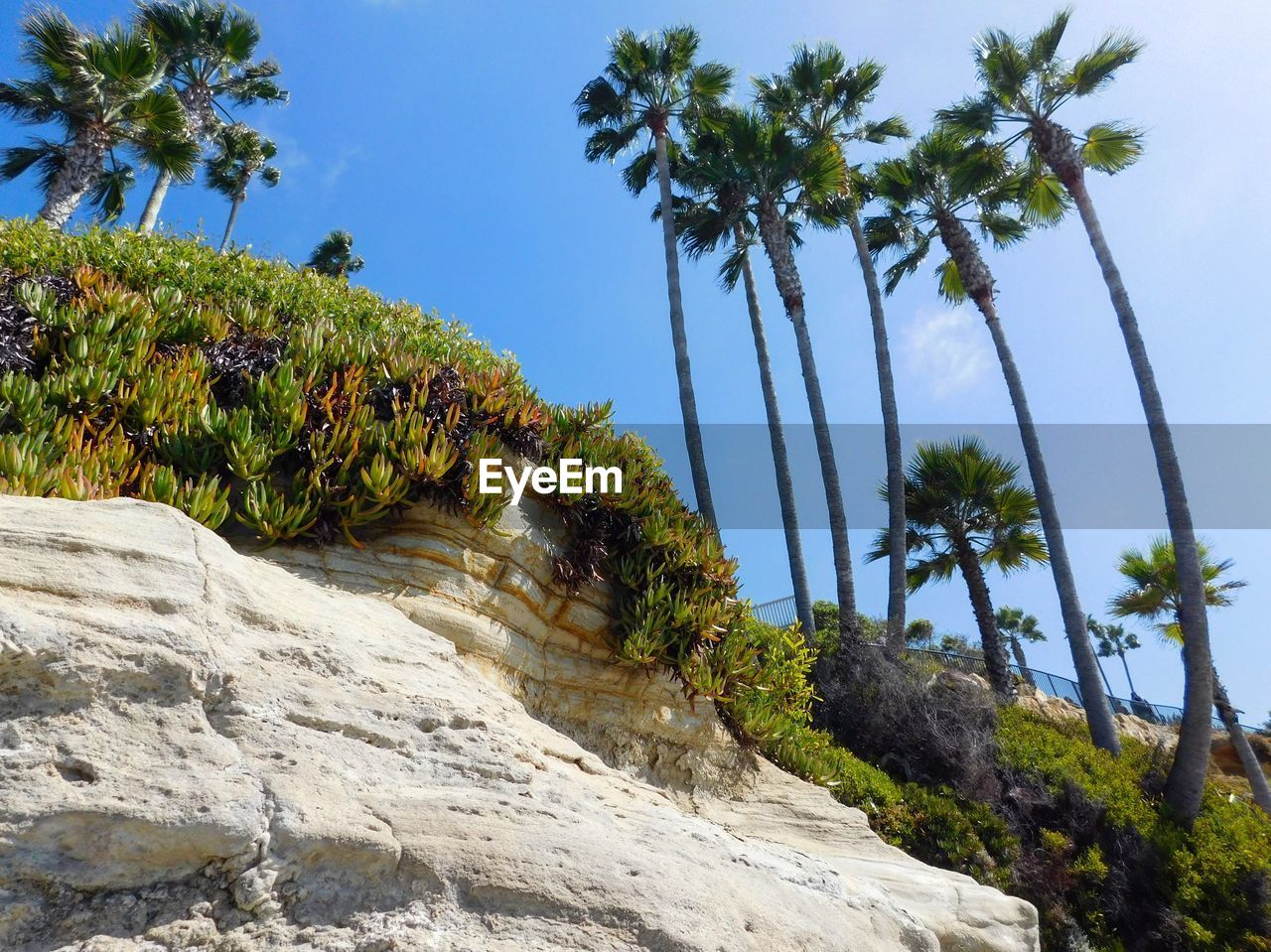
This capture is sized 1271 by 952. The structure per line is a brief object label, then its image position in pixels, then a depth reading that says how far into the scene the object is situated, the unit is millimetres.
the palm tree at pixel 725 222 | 17062
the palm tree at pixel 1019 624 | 50594
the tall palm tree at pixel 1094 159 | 11602
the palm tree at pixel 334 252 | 31891
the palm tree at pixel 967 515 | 17016
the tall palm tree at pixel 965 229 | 14398
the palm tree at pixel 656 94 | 18078
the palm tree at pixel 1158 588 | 19344
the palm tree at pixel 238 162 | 24391
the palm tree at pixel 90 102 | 12805
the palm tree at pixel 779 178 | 17031
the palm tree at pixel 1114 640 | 58456
